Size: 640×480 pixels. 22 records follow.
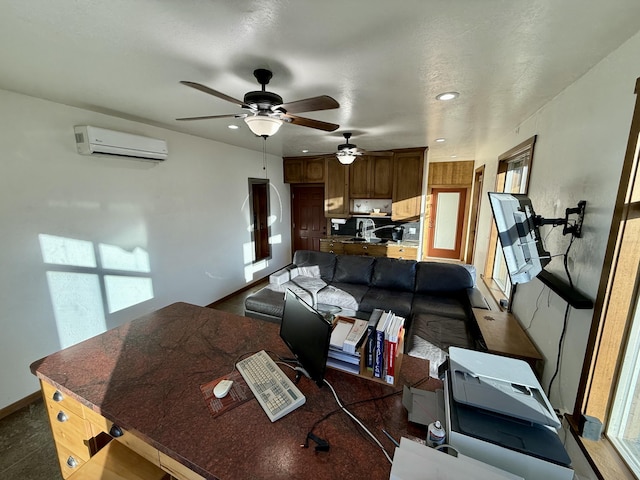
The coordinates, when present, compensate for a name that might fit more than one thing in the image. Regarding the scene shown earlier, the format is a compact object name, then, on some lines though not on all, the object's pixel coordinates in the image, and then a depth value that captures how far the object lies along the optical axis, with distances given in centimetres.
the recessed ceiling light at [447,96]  202
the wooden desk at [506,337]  182
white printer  74
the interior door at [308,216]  570
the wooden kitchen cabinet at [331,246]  502
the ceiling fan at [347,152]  345
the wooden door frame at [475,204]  449
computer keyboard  106
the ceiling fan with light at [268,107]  160
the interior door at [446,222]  609
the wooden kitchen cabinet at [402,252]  456
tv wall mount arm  143
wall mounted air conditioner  231
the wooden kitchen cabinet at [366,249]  471
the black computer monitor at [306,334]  108
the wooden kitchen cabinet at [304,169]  533
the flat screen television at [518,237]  133
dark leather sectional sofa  249
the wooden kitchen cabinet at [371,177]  479
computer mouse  113
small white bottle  84
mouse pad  108
